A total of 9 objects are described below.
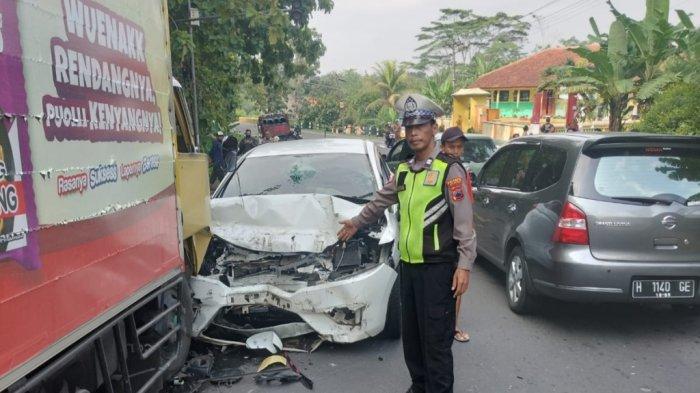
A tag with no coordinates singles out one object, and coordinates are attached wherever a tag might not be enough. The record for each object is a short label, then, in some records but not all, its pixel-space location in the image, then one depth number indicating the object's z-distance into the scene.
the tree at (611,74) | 12.81
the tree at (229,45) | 9.86
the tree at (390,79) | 44.75
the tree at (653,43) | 11.61
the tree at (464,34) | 50.72
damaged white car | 4.04
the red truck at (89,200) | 2.01
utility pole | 8.32
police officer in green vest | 3.09
